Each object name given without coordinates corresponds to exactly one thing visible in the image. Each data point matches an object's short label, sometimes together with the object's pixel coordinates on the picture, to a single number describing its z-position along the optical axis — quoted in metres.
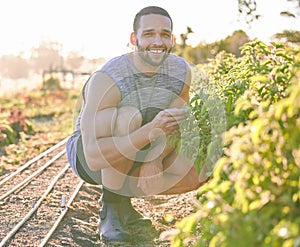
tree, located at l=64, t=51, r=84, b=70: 113.50
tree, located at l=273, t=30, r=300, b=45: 11.65
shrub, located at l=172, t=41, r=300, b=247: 2.24
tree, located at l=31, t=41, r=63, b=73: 110.62
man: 5.06
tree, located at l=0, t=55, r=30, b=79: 116.88
